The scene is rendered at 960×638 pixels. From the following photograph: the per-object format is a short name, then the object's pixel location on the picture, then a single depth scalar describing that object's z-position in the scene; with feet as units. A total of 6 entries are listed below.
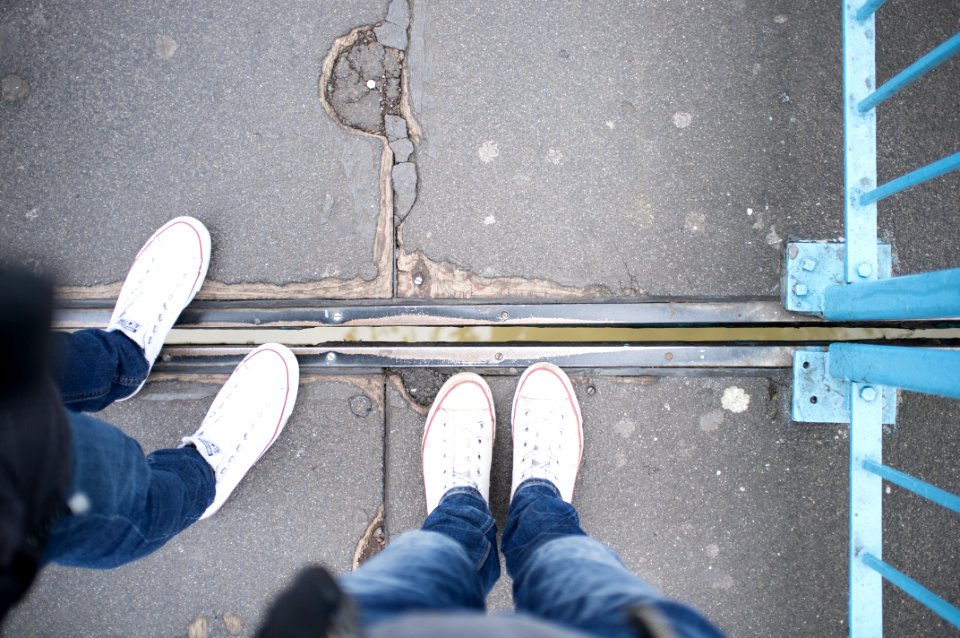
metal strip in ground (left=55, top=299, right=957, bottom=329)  5.80
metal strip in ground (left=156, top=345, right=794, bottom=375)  5.81
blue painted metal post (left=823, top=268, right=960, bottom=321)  3.84
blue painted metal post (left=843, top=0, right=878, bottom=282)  4.99
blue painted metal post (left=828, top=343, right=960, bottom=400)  3.77
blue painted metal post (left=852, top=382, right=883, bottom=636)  4.92
